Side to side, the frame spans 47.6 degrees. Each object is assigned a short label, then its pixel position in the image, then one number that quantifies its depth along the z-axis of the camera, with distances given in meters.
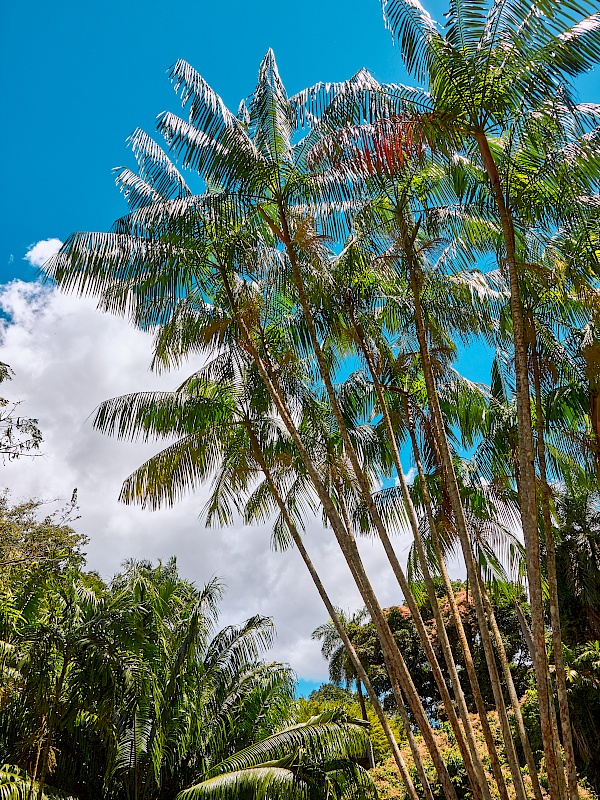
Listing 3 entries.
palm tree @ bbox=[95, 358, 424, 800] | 9.56
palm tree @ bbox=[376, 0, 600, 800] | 5.93
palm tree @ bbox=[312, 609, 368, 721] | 25.09
